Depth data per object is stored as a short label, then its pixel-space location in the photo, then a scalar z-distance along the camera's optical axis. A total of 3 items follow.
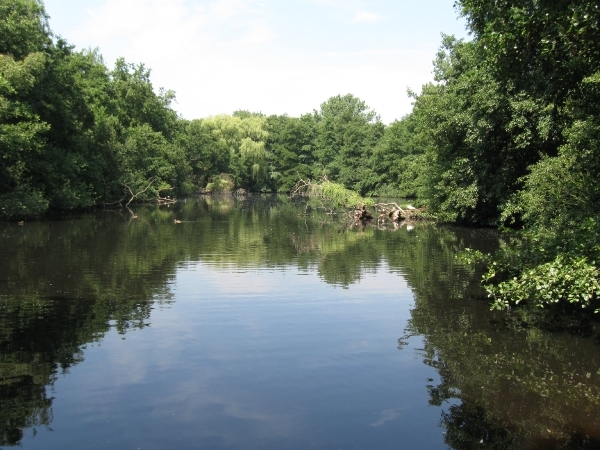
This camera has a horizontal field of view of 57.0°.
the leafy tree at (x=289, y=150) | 91.38
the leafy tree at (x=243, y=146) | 87.88
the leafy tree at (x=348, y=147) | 79.44
